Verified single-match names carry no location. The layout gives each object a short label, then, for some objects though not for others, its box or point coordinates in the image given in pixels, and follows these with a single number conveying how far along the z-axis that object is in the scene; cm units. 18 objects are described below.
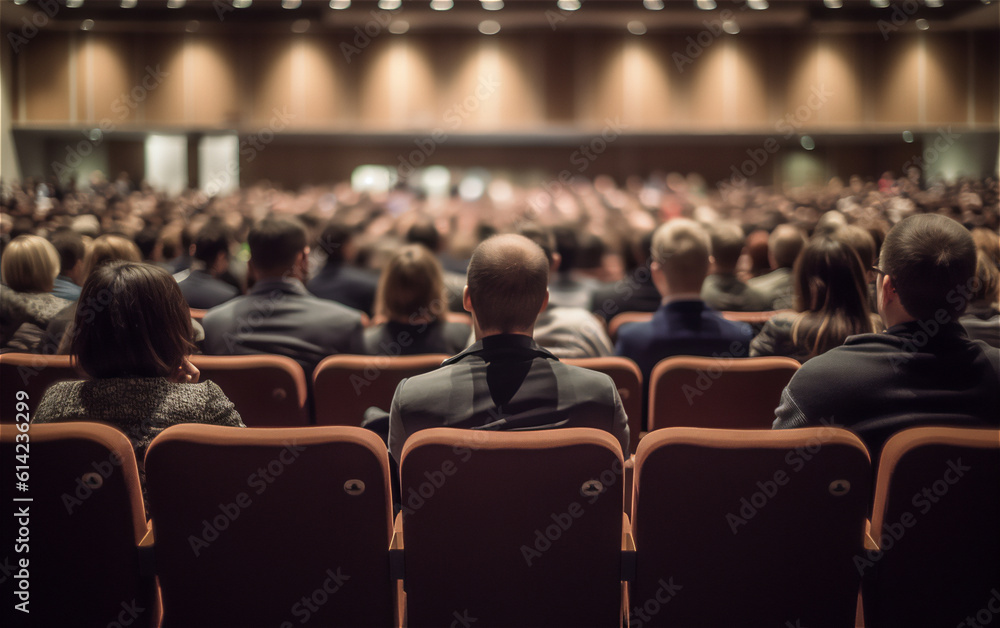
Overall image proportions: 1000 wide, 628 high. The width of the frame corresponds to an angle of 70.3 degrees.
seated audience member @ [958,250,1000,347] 274
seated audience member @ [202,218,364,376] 308
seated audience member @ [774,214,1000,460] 177
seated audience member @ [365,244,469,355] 316
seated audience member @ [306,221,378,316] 473
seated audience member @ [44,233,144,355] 361
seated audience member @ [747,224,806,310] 412
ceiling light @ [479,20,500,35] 1430
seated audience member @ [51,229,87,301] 404
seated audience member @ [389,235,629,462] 175
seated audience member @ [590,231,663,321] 425
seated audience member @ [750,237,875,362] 265
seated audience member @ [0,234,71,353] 329
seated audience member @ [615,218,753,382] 304
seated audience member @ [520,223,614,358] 300
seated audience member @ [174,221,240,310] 420
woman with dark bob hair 178
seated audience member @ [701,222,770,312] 405
